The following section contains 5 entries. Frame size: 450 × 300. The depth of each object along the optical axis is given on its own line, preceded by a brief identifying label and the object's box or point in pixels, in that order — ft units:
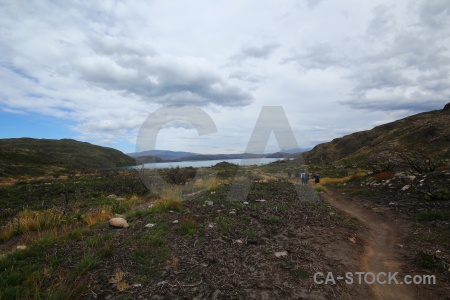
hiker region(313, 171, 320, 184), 78.66
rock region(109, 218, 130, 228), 26.63
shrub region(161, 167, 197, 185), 75.44
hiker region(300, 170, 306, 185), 71.46
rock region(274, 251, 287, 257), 19.87
